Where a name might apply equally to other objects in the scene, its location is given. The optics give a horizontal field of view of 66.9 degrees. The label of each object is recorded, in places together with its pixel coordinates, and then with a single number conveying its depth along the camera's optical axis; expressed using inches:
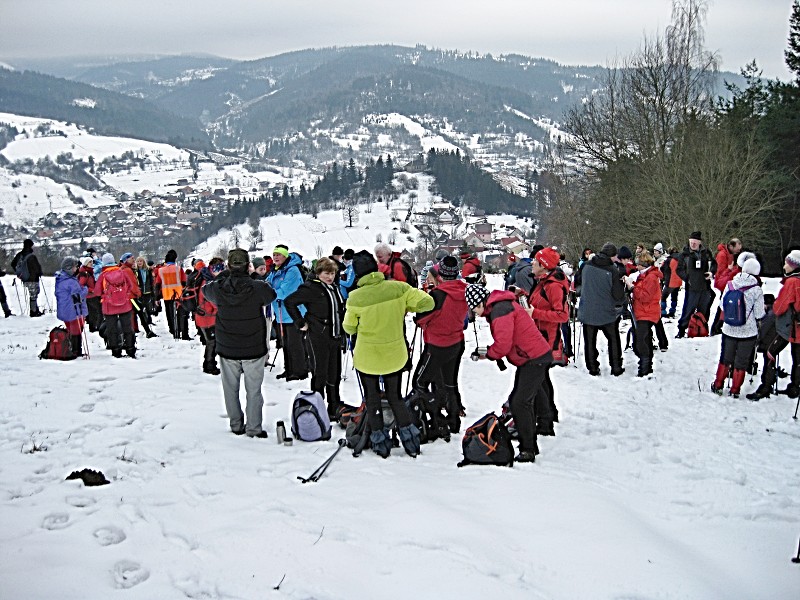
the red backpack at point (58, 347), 369.7
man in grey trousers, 225.6
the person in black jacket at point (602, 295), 327.6
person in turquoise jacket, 300.2
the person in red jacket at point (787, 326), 280.4
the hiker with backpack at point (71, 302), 372.5
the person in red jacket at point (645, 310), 346.9
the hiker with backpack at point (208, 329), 346.9
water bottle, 230.4
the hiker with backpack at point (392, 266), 329.1
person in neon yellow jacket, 213.8
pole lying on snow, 194.1
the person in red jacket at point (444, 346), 233.3
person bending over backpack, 207.2
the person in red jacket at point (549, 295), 284.7
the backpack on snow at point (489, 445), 214.7
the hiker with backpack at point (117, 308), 375.2
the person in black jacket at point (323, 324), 253.1
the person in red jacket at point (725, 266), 400.5
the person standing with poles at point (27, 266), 545.3
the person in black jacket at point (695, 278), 432.1
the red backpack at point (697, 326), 432.8
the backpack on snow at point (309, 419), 234.4
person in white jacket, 291.9
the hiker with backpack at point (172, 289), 475.8
